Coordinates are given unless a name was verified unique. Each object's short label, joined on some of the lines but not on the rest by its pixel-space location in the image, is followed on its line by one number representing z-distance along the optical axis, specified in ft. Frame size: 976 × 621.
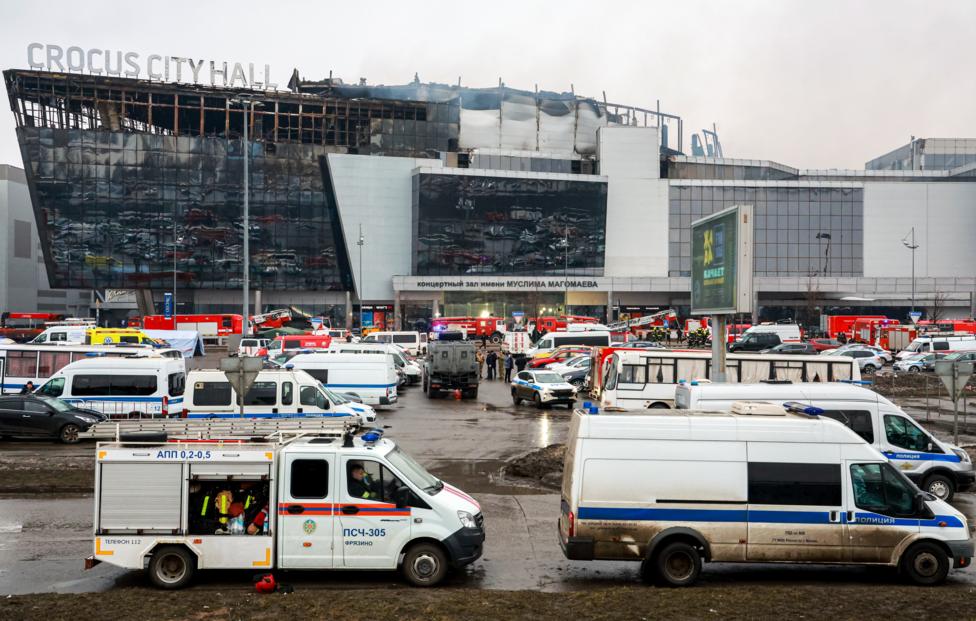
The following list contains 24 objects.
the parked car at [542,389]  111.45
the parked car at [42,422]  78.74
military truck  122.31
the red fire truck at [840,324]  239.50
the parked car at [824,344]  189.98
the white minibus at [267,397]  76.64
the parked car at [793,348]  171.42
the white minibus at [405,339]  188.55
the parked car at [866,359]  158.64
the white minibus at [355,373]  101.24
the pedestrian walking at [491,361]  157.48
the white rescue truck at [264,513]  35.22
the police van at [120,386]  84.94
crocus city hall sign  291.99
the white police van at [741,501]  36.04
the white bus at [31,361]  98.27
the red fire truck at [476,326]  242.58
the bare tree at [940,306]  343.46
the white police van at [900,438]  55.47
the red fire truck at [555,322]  229.04
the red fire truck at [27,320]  257.96
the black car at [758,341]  195.00
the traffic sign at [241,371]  51.26
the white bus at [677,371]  91.20
